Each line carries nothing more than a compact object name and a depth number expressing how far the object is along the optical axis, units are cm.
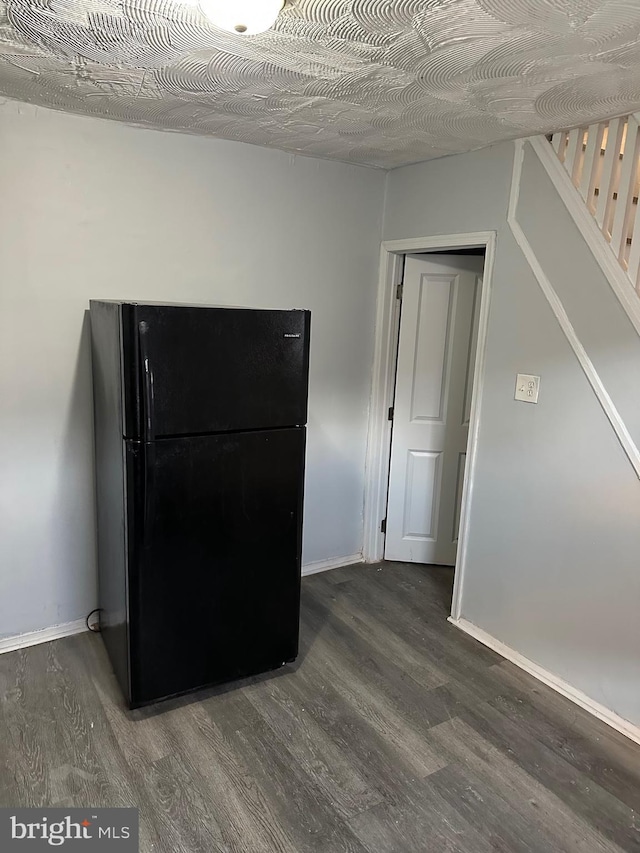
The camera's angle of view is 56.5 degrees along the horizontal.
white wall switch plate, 257
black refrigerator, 208
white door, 340
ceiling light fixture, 136
